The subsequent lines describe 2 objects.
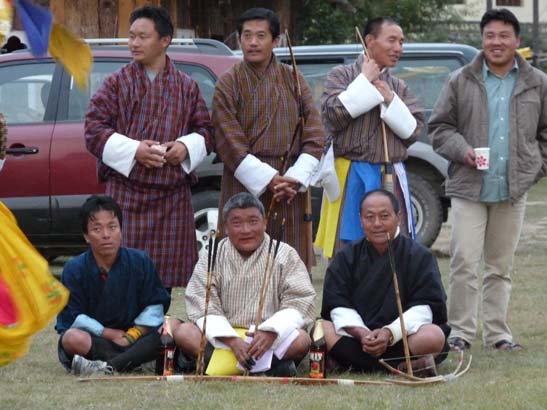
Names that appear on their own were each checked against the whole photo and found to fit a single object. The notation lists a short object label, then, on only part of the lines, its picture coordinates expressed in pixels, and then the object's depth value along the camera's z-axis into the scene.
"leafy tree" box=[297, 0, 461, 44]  31.92
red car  15.37
